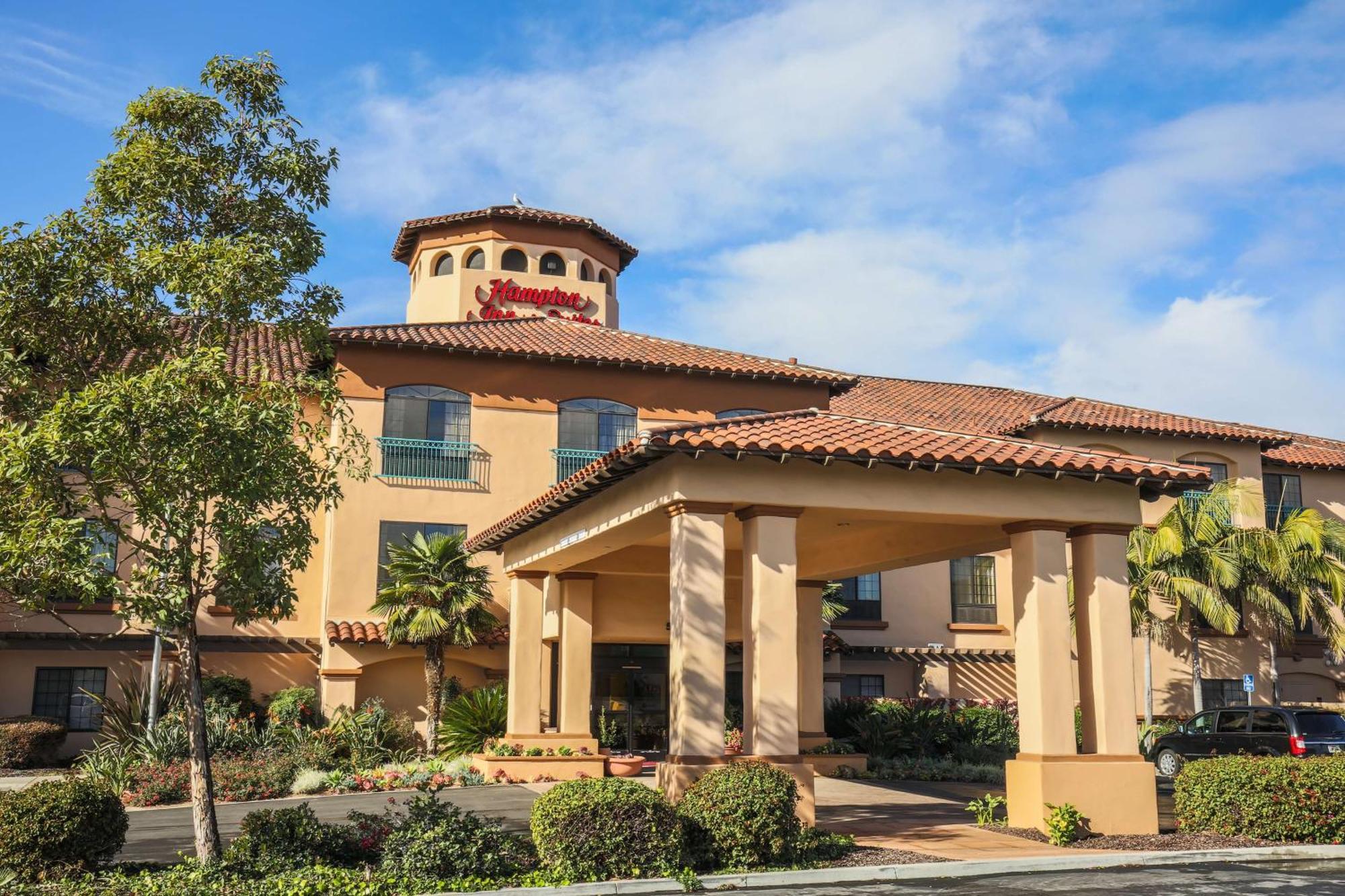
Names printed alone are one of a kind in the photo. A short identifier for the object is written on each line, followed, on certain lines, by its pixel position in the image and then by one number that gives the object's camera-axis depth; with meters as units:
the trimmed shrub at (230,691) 25.06
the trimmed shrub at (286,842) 11.23
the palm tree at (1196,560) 29.58
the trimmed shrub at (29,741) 24.53
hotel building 14.55
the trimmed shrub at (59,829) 11.06
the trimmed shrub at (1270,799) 14.27
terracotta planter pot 22.78
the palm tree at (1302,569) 30.41
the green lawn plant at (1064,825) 14.17
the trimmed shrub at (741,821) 12.24
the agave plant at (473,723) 24.77
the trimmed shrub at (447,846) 11.23
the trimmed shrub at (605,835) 11.57
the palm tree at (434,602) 25.08
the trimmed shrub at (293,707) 25.33
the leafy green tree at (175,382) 10.96
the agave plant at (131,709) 23.95
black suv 22.25
